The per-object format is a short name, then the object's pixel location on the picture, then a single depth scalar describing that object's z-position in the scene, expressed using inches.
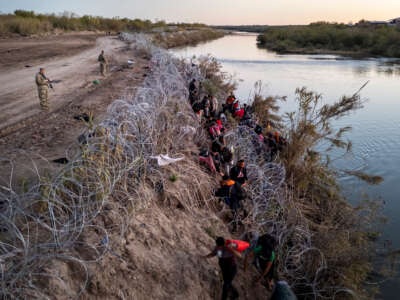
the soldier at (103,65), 608.5
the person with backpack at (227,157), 268.4
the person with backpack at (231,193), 214.5
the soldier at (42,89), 366.3
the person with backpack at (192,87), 480.4
